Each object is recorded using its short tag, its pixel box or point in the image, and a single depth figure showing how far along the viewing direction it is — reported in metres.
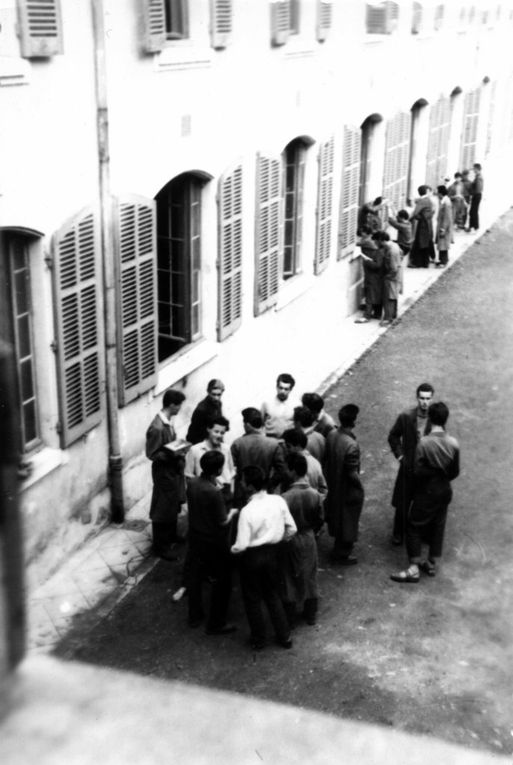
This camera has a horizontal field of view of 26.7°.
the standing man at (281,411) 9.32
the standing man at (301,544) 7.69
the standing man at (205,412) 9.23
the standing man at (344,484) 8.52
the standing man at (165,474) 8.69
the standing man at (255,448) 8.64
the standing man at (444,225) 18.17
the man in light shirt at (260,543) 7.29
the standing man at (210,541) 7.48
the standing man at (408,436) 8.86
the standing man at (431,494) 8.35
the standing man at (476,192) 20.97
